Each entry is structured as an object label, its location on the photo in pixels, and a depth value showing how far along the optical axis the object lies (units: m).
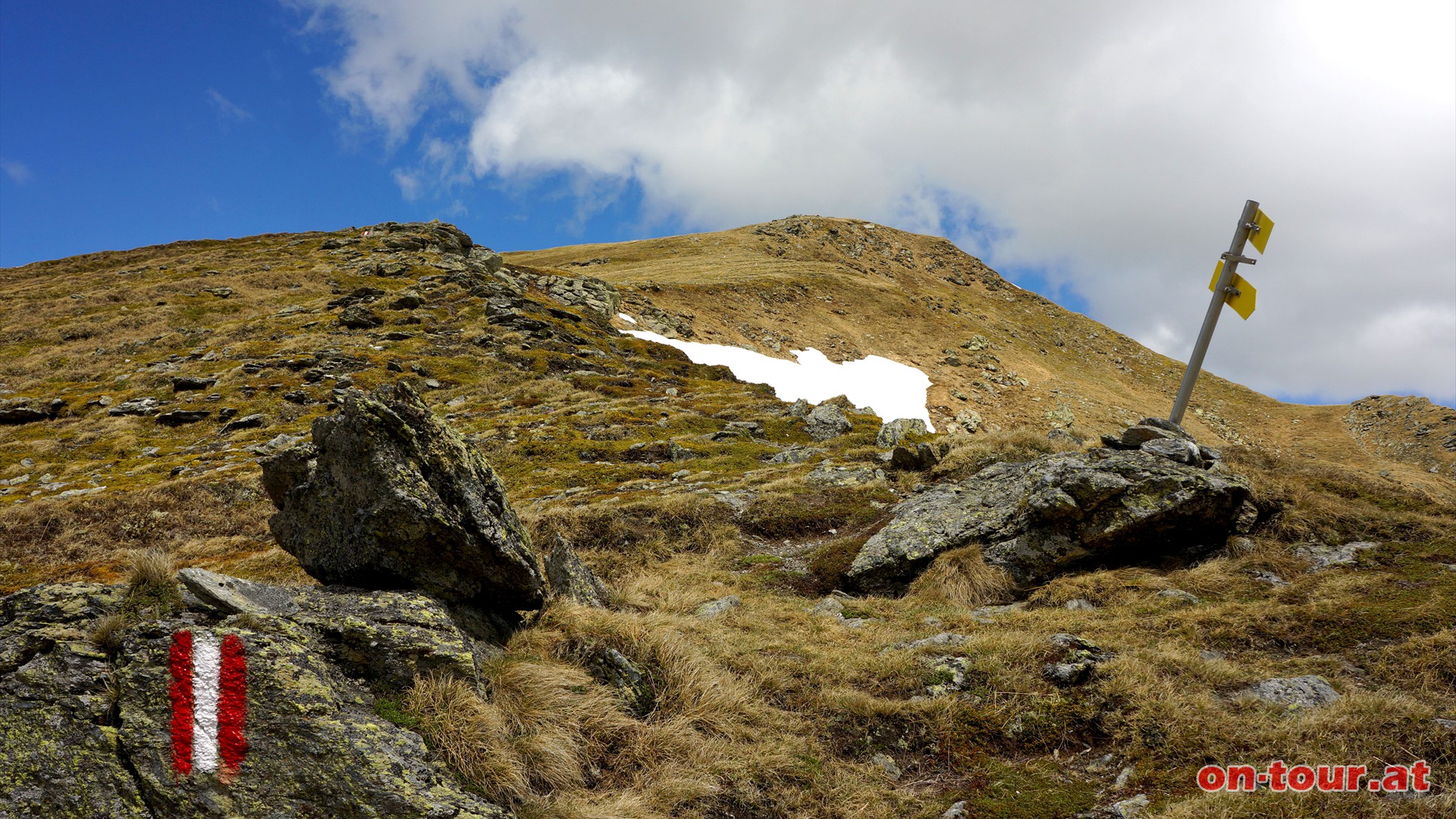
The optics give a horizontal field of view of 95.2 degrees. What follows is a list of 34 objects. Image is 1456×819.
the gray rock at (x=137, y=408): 35.03
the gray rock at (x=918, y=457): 19.75
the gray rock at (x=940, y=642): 9.62
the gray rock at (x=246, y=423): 32.28
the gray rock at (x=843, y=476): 19.70
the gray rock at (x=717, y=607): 11.66
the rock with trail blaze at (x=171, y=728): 5.02
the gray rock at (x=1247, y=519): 11.95
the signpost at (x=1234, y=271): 11.48
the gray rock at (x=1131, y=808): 5.80
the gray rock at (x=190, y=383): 37.97
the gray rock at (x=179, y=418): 33.59
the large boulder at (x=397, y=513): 7.82
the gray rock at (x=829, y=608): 11.97
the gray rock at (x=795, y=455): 24.48
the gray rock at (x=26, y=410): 34.72
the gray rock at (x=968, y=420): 50.47
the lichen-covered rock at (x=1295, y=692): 7.01
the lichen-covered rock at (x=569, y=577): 10.10
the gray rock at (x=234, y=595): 6.24
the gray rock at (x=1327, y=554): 10.72
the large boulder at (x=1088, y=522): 11.66
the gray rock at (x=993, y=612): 10.78
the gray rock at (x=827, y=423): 29.25
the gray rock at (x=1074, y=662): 8.04
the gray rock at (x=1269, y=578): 10.30
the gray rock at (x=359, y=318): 48.88
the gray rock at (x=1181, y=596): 10.09
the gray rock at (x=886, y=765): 7.27
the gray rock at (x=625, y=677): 7.81
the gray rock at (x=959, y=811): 6.40
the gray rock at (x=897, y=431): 25.25
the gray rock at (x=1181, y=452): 13.05
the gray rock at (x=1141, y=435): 14.24
